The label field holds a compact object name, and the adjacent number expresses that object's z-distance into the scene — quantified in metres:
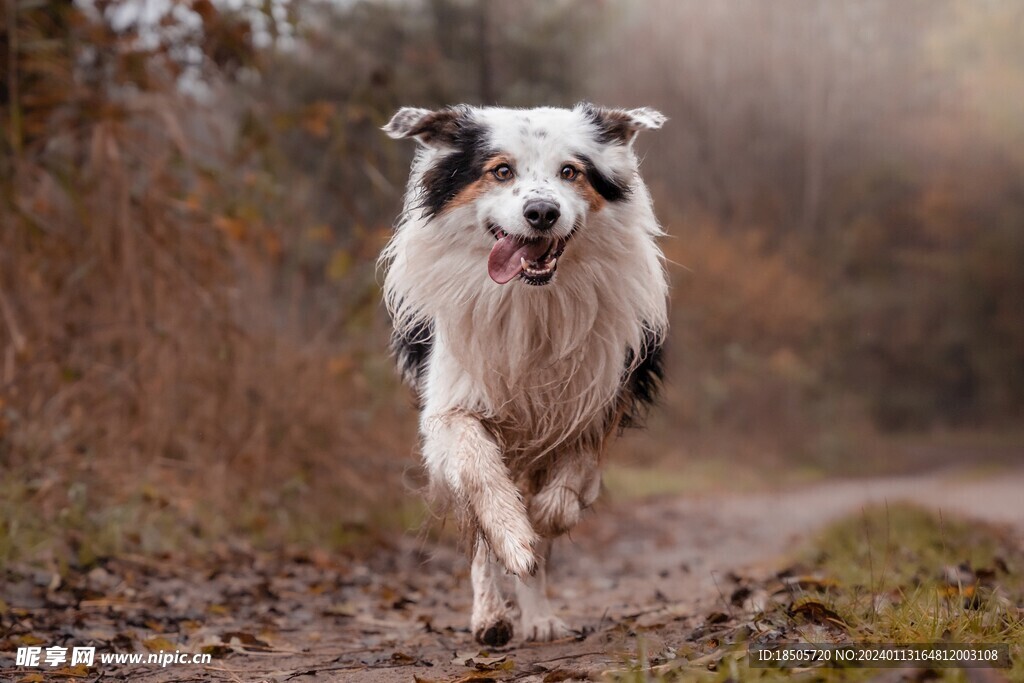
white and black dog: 3.94
